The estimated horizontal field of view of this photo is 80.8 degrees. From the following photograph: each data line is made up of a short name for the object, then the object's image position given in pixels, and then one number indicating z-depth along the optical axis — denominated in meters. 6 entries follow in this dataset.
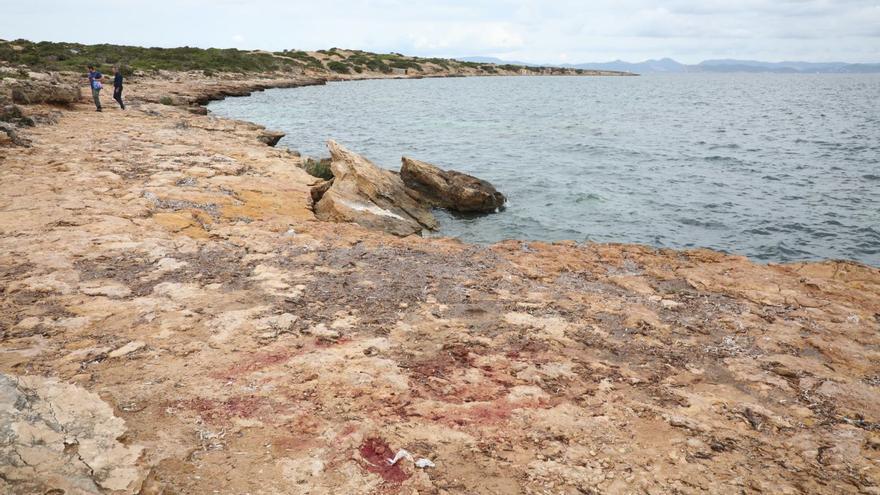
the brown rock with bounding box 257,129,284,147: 25.42
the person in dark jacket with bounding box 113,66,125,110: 26.14
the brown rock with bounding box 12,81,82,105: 23.60
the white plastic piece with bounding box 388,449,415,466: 4.68
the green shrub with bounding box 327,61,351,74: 99.25
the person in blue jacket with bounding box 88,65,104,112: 24.77
